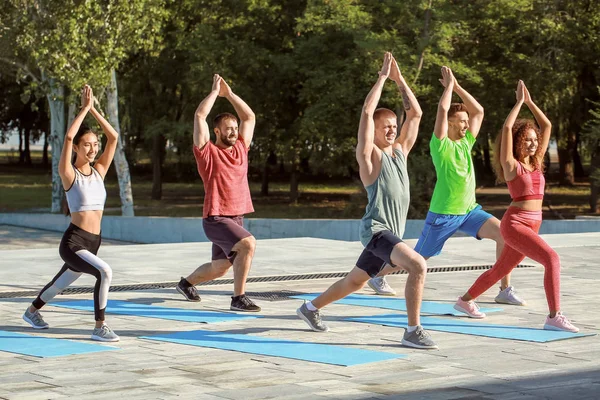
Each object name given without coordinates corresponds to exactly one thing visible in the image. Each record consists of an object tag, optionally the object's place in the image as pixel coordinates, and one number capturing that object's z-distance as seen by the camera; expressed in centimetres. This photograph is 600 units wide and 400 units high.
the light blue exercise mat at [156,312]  1325
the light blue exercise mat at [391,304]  1377
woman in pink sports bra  1249
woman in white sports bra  1166
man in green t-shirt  1379
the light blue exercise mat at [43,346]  1090
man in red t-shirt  1356
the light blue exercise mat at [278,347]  1060
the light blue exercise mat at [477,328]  1185
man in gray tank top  1113
